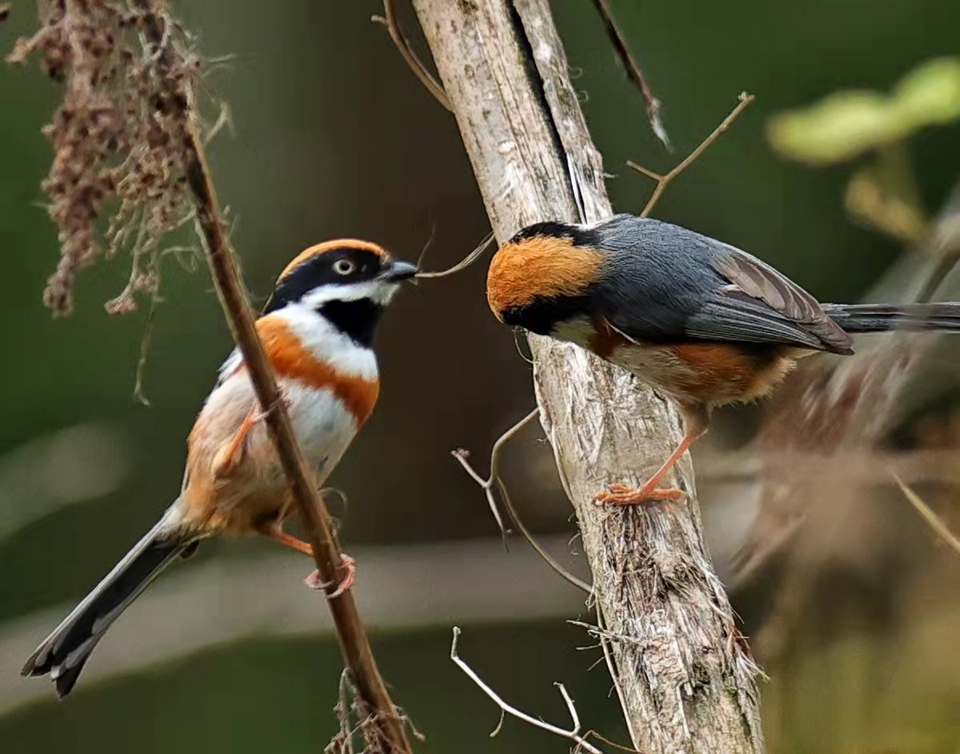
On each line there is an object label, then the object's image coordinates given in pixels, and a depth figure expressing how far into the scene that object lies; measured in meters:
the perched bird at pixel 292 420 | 6.65
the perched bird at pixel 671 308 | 5.94
